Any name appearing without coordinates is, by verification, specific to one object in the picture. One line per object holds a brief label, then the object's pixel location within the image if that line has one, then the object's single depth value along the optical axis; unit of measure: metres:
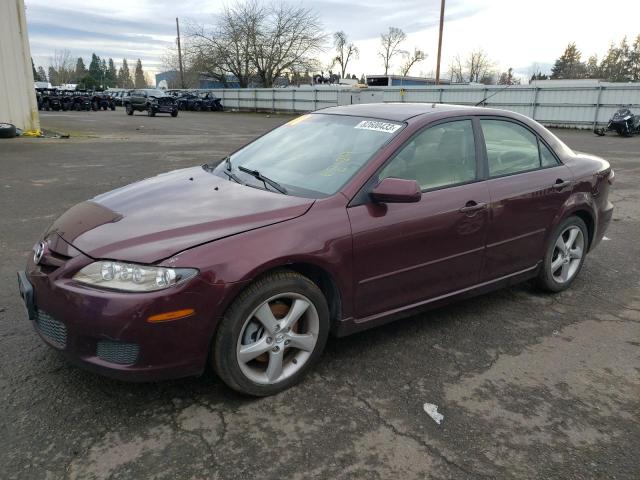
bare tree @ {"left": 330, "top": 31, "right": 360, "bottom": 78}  75.25
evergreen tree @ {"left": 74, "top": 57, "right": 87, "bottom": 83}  99.30
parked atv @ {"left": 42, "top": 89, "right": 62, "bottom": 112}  35.47
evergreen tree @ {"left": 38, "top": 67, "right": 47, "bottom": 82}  98.78
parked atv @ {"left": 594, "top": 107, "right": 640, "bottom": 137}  19.91
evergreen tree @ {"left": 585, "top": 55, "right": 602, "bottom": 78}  74.69
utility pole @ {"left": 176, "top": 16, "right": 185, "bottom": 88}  55.14
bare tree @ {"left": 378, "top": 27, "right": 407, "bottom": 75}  78.25
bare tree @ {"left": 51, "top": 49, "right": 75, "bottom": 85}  94.06
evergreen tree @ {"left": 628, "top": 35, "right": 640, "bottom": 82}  75.00
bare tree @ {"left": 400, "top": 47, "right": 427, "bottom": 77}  77.12
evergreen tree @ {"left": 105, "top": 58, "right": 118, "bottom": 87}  116.58
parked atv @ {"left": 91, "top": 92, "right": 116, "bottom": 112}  39.28
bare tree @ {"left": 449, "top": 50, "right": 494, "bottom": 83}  78.25
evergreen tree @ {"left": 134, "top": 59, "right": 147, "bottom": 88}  130.88
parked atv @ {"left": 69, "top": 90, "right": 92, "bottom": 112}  36.63
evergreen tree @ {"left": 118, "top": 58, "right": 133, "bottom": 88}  126.56
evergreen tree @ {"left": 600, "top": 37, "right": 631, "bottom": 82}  74.69
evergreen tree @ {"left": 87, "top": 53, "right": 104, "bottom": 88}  114.18
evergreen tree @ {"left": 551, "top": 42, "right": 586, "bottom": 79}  83.88
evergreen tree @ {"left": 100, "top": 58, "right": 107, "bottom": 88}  112.19
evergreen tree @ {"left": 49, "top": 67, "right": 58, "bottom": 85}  96.22
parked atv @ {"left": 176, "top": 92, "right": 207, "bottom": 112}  42.84
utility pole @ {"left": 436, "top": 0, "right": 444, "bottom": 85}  28.42
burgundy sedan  2.45
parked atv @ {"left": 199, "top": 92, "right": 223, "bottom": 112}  42.75
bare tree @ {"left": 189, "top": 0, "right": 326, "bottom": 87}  46.19
